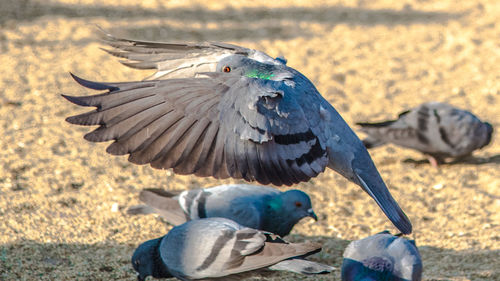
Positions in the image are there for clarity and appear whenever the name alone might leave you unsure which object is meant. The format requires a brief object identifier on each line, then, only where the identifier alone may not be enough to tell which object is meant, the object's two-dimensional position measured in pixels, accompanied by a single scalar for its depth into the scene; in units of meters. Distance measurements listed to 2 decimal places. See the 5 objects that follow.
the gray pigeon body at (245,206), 7.66
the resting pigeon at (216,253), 6.37
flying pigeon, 5.75
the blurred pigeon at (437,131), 10.55
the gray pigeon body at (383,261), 6.39
